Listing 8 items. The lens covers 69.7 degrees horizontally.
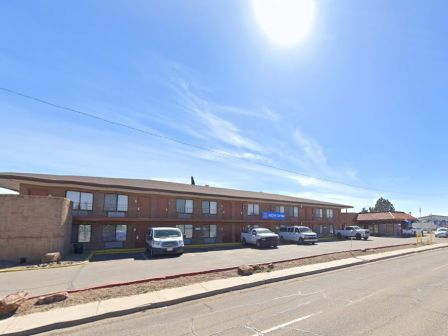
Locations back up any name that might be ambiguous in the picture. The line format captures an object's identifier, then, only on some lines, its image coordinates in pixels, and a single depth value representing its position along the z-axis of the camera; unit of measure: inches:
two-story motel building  944.6
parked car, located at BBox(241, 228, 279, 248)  1107.3
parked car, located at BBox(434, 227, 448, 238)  2256.8
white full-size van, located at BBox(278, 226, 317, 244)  1304.1
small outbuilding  2137.1
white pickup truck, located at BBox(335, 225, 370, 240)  1640.0
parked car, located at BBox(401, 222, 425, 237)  2065.7
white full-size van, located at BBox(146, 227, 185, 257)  842.2
